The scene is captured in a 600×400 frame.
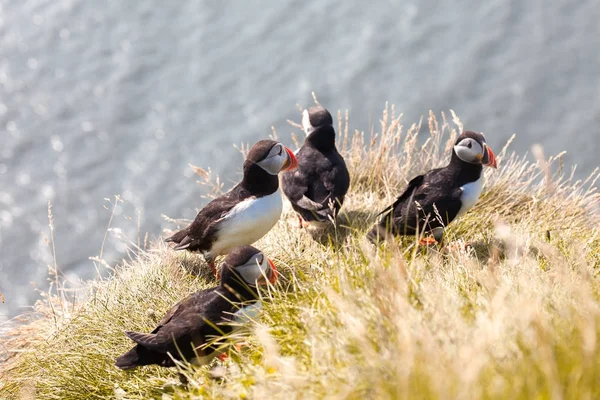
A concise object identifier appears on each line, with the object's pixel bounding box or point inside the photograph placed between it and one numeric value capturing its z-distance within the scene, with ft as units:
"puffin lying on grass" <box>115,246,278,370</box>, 28.50
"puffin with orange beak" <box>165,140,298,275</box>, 36.81
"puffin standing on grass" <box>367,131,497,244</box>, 36.17
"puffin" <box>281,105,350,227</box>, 40.22
